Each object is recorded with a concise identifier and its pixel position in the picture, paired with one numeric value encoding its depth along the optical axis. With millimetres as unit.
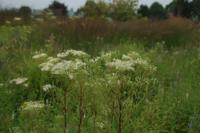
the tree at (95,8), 31734
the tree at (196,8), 34053
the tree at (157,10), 38400
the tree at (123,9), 31528
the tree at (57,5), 36903
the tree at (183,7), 36312
